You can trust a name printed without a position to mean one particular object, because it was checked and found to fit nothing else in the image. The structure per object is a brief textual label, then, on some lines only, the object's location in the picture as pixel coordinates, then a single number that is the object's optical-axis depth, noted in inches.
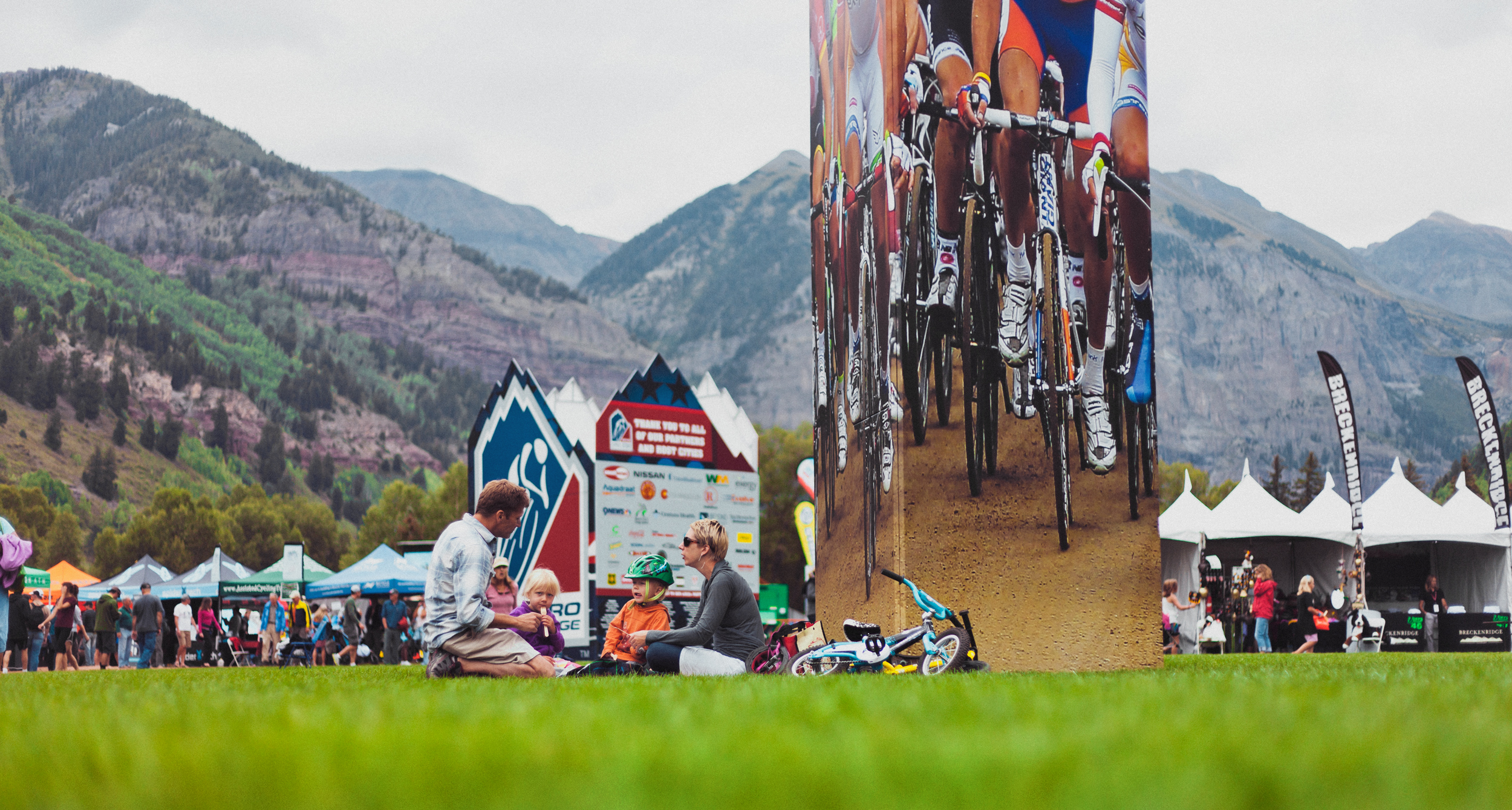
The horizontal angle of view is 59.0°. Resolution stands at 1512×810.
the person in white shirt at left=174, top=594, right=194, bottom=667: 1316.4
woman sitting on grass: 389.4
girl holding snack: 482.9
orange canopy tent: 1902.6
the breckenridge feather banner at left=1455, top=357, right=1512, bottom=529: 1258.6
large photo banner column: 454.3
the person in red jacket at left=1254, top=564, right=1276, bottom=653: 995.3
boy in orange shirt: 431.5
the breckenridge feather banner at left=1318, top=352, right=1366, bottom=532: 1250.6
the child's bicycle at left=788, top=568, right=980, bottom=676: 405.4
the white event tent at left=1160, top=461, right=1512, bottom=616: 1296.8
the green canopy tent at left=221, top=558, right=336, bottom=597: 1696.6
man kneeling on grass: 352.2
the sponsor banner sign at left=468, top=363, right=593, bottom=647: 916.0
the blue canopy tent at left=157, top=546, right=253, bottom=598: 1739.7
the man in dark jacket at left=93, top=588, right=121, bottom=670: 1064.2
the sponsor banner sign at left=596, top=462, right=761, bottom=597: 895.1
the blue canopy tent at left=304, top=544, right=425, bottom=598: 1385.3
